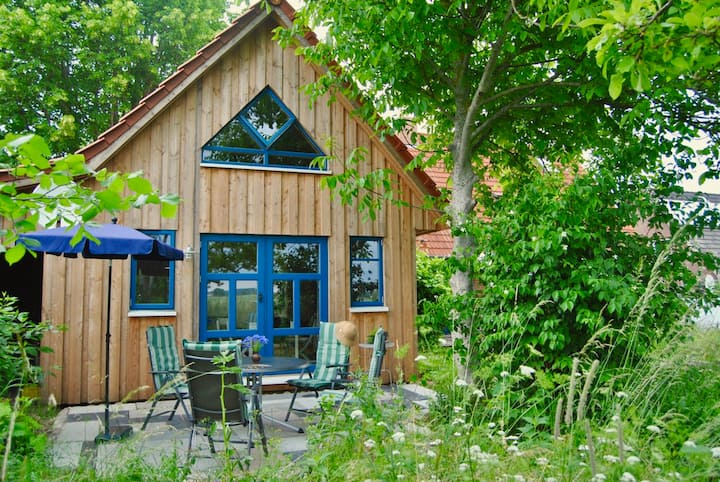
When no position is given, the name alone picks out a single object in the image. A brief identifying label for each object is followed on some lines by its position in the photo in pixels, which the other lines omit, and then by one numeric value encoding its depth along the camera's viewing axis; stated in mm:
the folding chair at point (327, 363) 7011
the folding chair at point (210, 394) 4935
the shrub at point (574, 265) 5547
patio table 5641
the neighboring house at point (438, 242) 13898
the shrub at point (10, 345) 4980
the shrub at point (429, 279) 12586
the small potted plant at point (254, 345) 6757
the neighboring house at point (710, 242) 6263
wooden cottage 8547
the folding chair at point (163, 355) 6758
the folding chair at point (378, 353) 5924
